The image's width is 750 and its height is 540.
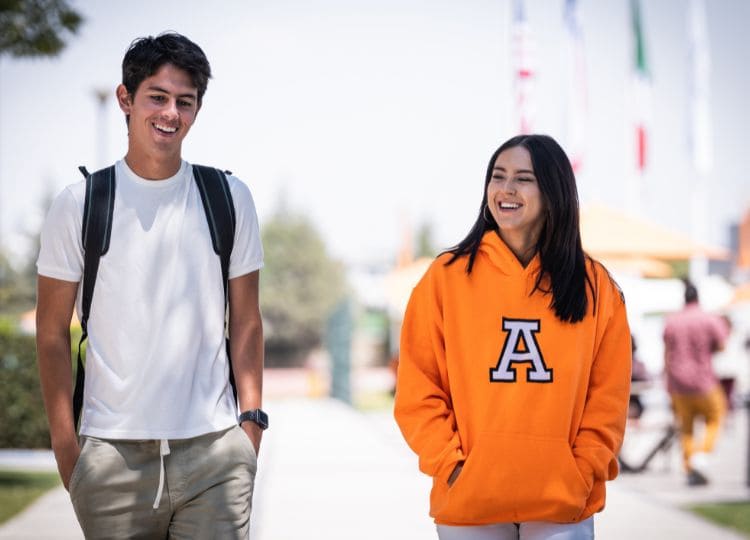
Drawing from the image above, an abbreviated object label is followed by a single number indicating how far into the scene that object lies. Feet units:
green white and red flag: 77.36
